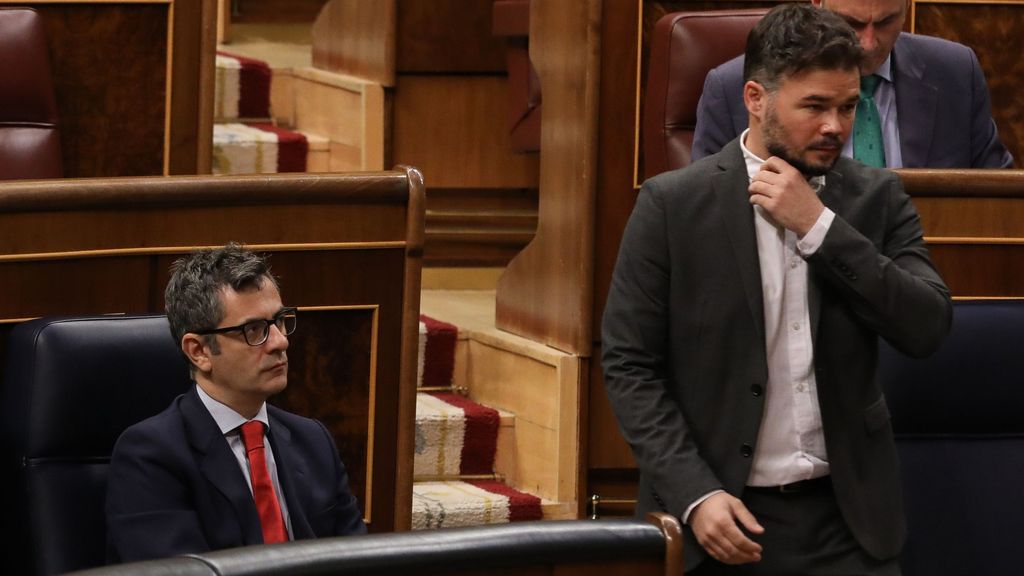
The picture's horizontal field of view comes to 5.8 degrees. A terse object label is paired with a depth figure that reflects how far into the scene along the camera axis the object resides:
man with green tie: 15.78
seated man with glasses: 14.87
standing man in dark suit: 14.76
